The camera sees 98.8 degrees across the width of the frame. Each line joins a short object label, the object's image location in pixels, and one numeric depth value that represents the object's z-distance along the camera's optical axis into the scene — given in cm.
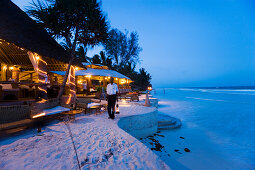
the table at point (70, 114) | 510
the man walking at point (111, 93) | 520
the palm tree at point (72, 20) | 642
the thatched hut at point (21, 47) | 431
